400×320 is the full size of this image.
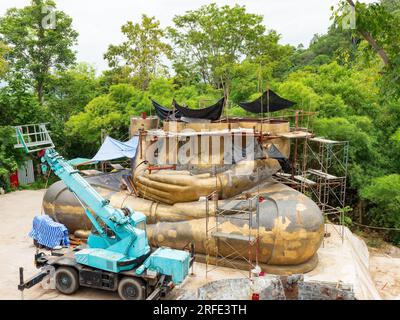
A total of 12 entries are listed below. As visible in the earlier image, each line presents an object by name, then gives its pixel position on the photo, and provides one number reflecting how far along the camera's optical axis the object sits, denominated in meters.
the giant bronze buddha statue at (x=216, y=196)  13.90
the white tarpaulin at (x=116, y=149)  19.15
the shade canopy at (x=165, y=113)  18.41
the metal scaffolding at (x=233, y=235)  13.94
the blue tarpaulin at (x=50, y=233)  15.56
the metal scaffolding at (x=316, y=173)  17.17
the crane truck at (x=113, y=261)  11.52
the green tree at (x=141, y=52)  30.28
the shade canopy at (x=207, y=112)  17.00
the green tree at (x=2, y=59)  26.17
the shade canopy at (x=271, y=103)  17.27
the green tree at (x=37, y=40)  28.56
